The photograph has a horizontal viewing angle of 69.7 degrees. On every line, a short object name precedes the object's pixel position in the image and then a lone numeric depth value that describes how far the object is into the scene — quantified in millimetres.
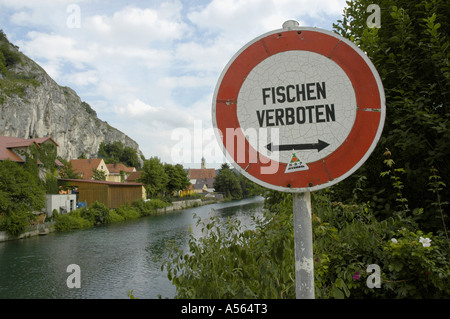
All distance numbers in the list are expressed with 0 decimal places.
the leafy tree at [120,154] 114062
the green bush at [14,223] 22812
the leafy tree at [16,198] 22953
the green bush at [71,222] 27734
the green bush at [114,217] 33341
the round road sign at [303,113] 1119
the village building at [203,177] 91512
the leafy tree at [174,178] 59156
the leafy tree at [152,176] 51375
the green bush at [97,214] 31016
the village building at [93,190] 36750
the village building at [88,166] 72375
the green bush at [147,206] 40125
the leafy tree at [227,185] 66188
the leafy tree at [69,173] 47738
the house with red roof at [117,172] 75762
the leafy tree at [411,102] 2781
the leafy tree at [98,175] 64750
